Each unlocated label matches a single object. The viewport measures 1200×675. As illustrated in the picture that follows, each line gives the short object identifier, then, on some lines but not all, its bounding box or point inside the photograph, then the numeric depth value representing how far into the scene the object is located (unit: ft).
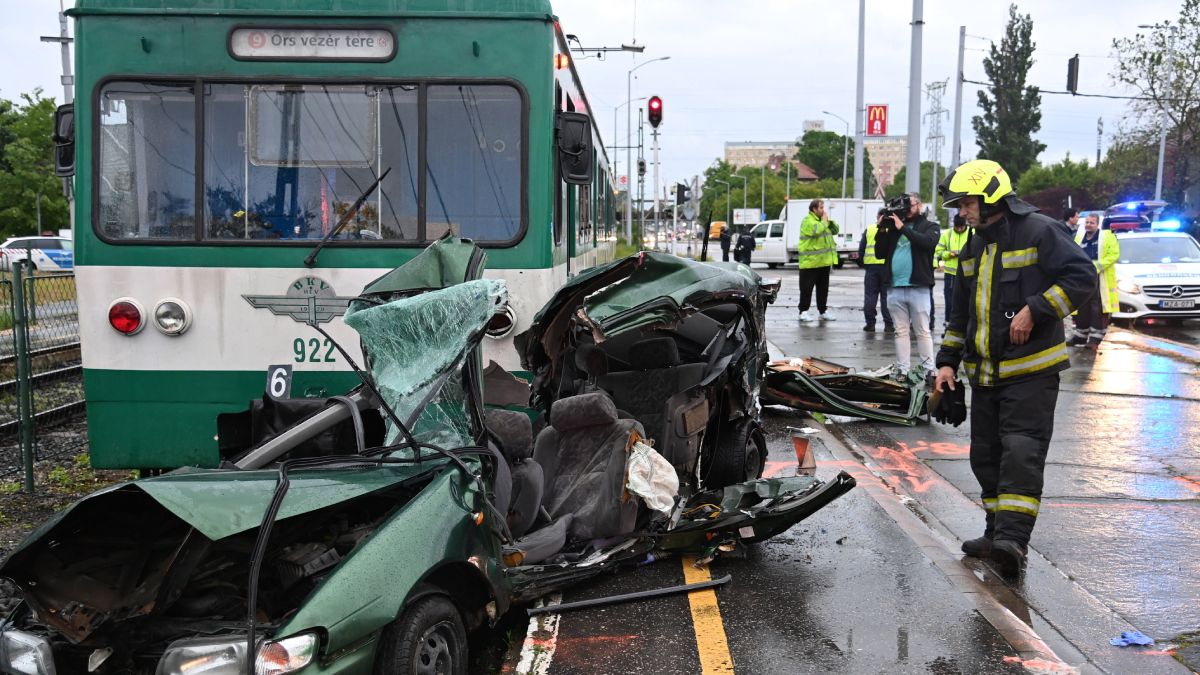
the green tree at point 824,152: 492.13
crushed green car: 11.62
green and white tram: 21.38
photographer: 36.78
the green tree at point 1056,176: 259.80
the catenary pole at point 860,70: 94.46
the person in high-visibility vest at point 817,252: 55.98
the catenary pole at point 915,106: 66.74
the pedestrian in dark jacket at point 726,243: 105.40
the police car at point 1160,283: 60.80
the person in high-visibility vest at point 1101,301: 49.49
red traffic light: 83.35
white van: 140.97
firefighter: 18.29
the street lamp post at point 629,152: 143.97
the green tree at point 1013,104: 290.76
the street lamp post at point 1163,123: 137.49
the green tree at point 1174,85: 142.00
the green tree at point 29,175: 129.18
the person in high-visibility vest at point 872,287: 54.49
